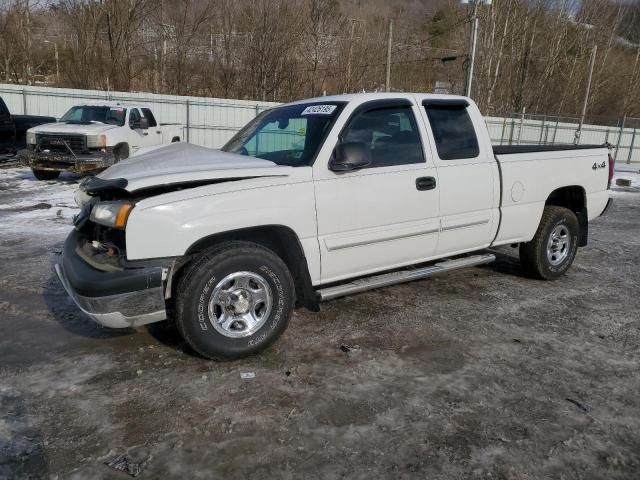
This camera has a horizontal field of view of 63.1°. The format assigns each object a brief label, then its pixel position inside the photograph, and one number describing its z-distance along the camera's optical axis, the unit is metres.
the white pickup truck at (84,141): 11.16
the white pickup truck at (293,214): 3.29
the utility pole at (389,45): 25.23
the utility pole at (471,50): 19.22
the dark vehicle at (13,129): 12.80
